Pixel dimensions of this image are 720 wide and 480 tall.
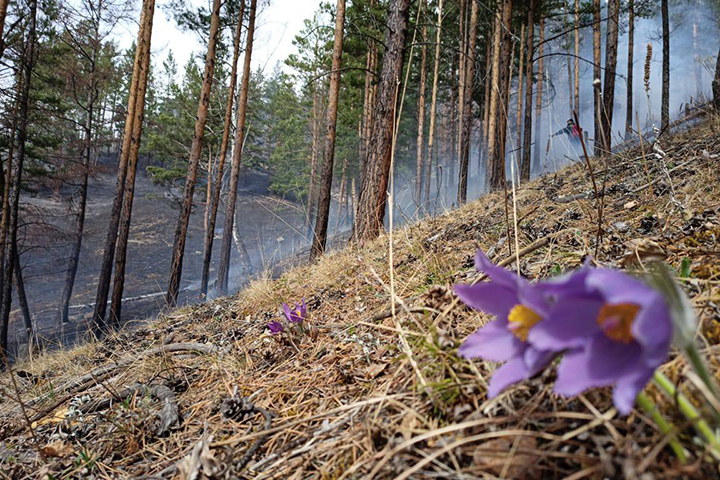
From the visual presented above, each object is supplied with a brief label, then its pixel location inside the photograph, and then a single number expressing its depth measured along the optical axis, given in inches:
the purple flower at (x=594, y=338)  14.8
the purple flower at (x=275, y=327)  63.3
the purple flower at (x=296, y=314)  64.2
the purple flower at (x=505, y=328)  18.3
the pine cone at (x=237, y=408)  47.0
